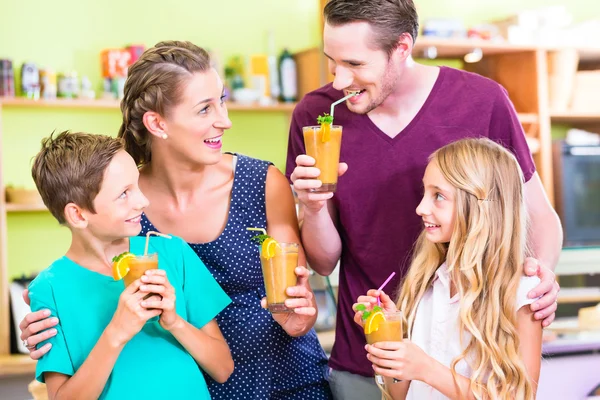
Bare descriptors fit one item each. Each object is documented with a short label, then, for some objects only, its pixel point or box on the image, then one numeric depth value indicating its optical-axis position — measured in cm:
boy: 206
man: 243
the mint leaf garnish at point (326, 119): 222
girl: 216
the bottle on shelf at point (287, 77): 574
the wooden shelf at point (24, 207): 486
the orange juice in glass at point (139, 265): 196
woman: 235
